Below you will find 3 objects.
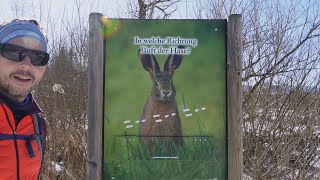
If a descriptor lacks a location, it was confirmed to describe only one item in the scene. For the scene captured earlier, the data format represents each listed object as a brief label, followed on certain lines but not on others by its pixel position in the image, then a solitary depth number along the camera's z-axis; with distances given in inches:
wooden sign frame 120.7
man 62.6
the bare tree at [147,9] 264.0
